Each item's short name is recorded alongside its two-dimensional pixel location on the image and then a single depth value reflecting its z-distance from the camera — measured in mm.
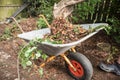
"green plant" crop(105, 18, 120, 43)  2265
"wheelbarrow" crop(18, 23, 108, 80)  1583
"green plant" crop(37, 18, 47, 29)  2578
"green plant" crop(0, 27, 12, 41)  2561
